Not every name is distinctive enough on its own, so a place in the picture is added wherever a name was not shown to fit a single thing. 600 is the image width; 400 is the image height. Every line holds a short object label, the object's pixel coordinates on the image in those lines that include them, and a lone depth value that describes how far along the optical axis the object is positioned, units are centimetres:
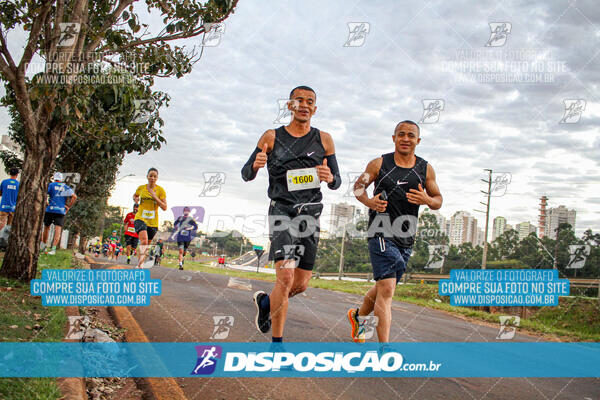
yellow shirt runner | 964
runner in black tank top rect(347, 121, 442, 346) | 427
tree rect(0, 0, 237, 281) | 677
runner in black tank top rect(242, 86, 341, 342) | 387
